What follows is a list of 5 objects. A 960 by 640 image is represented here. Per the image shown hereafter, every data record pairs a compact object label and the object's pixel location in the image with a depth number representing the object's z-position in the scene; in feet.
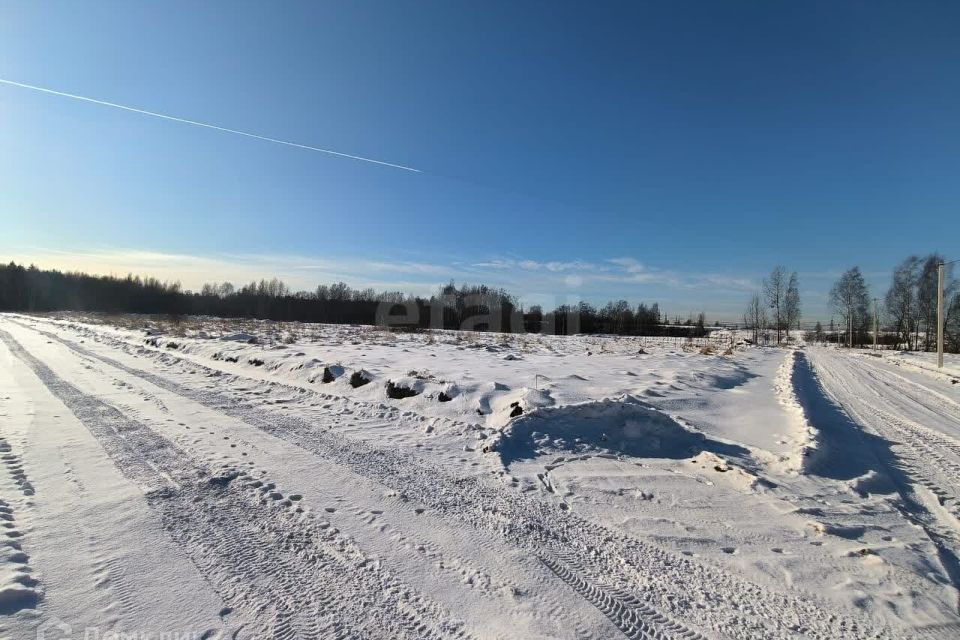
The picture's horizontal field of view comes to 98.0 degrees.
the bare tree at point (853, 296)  159.33
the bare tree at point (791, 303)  158.90
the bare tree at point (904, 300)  141.79
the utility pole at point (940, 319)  68.14
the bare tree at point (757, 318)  173.58
